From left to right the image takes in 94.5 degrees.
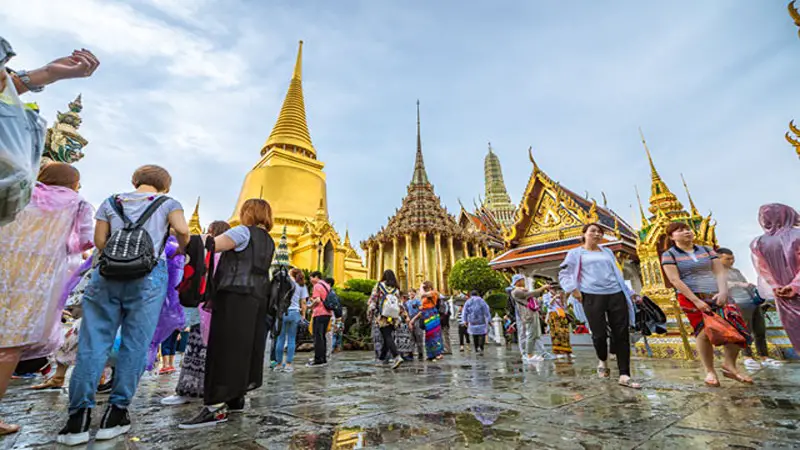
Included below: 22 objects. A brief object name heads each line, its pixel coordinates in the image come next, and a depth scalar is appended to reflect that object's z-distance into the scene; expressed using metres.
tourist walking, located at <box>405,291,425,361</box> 7.07
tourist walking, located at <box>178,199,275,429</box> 2.22
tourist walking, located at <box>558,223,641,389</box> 3.58
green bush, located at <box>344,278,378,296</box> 16.50
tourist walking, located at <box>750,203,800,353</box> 3.05
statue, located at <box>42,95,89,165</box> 8.52
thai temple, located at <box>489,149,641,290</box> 11.40
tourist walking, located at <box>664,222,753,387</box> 3.37
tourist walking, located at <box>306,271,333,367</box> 6.25
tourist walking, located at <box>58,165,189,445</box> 1.93
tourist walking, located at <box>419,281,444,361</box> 6.82
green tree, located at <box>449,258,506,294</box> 20.94
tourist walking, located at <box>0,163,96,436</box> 1.96
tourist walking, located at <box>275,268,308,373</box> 5.62
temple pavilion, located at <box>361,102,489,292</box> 27.34
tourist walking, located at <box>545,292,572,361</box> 6.63
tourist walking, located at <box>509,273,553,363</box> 6.55
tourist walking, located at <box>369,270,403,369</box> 6.09
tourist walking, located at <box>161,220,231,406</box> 3.16
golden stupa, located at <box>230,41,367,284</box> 19.75
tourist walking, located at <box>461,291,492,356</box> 8.70
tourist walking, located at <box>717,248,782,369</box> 5.46
